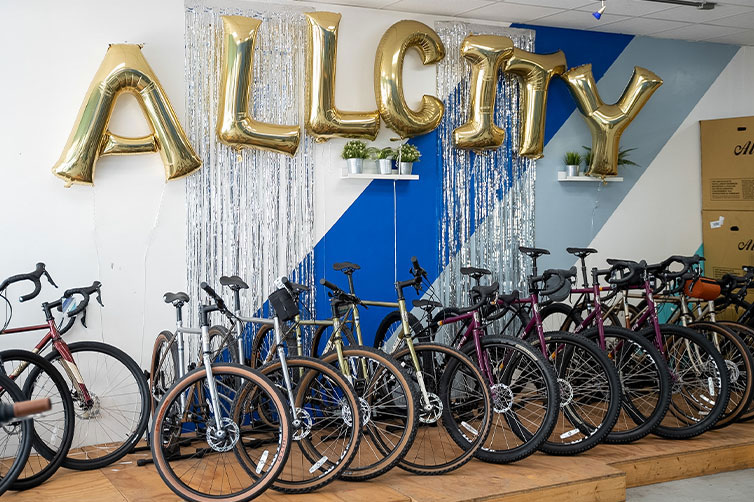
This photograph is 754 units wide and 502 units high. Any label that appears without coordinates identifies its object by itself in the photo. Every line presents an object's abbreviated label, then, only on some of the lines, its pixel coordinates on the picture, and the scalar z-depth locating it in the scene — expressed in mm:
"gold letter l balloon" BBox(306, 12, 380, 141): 4953
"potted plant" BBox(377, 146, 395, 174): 5277
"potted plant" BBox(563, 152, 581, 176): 5949
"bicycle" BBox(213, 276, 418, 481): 3902
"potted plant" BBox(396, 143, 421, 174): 5340
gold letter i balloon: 5457
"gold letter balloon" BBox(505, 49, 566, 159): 5641
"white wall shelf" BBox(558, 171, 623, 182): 5945
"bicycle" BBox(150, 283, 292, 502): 3637
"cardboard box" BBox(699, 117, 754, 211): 6328
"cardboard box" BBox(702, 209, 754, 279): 6332
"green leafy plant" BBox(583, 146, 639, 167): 6043
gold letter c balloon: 5180
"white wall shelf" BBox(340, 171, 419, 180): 5207
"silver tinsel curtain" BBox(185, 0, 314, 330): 4879
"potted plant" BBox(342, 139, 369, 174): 5188
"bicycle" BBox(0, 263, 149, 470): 4227
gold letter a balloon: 4465
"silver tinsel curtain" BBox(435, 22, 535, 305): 5605
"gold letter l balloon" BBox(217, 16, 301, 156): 4781
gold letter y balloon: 5852
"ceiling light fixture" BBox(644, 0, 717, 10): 5226
